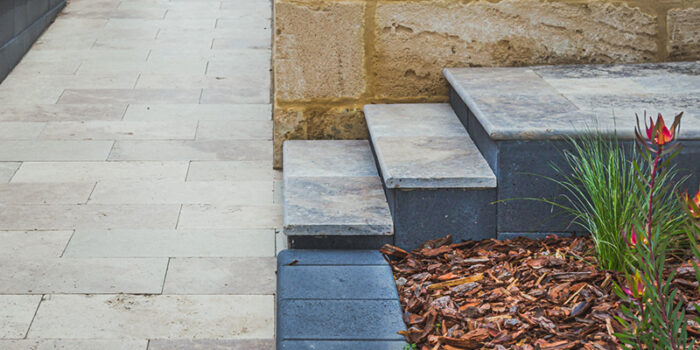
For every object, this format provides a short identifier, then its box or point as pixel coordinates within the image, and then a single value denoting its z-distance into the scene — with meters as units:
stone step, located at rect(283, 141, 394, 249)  3.82
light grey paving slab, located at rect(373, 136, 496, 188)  3.81
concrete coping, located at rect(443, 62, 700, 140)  3.79
